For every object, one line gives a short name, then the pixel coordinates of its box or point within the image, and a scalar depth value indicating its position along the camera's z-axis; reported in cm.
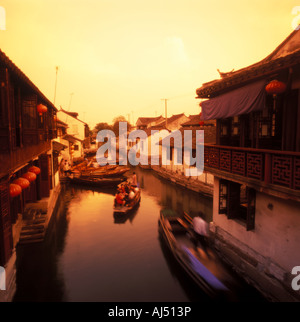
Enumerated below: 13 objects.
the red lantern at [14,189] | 845
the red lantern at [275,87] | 719
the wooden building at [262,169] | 714
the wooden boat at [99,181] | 2688
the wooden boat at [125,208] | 1704
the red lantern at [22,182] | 938
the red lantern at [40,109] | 1214
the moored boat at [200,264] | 766
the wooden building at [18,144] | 695
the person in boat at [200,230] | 1026
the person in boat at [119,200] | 1766
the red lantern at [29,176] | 1056
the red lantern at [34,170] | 1145
